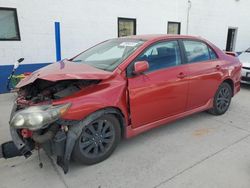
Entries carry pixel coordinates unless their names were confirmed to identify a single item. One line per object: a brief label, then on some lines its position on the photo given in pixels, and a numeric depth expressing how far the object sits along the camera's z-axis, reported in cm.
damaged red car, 240
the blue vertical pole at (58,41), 621
